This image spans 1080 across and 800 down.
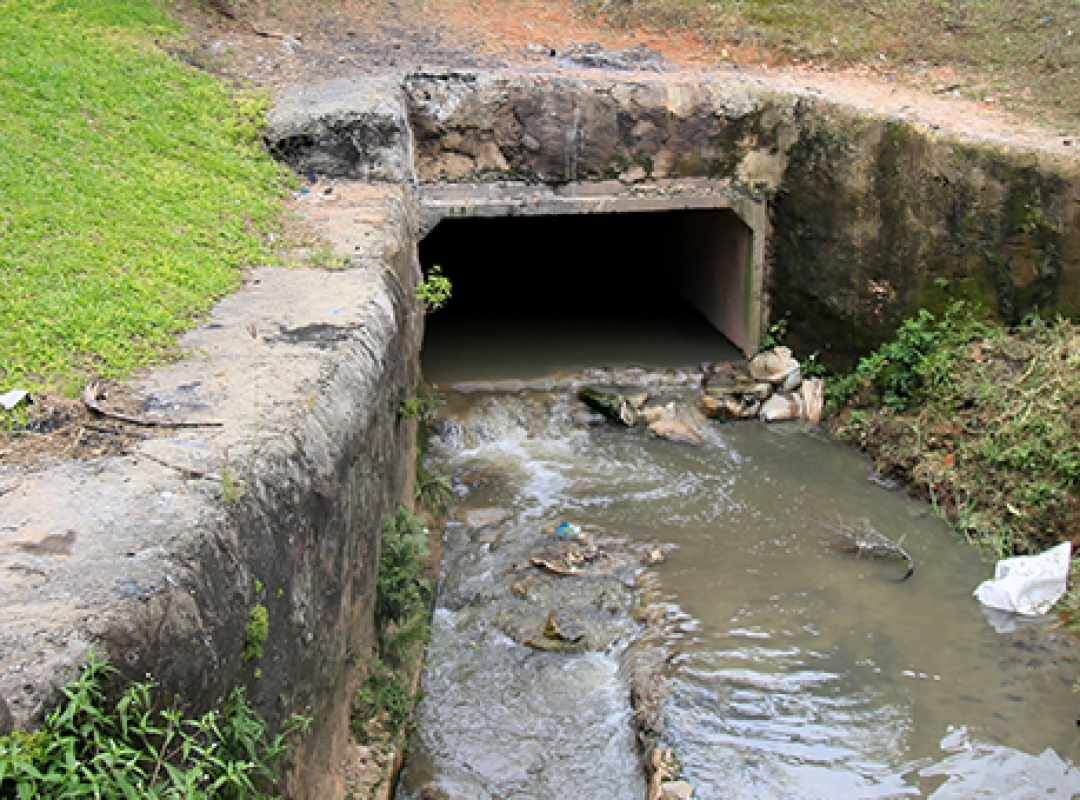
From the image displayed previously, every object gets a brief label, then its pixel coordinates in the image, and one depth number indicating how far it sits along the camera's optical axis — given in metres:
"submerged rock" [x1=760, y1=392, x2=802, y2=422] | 9.09
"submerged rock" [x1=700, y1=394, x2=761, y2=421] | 9.12
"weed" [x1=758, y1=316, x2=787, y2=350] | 9.66
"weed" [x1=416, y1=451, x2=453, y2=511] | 6.95
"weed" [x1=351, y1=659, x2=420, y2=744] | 4.35
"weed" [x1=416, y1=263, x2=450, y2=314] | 6.54
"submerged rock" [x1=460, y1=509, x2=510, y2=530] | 7.30
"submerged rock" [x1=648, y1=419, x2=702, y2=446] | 8.70
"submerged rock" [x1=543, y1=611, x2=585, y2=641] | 5.80
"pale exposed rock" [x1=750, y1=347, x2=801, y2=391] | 9.34
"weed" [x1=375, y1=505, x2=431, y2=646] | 4.84
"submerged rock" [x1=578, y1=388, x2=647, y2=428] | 8.93
